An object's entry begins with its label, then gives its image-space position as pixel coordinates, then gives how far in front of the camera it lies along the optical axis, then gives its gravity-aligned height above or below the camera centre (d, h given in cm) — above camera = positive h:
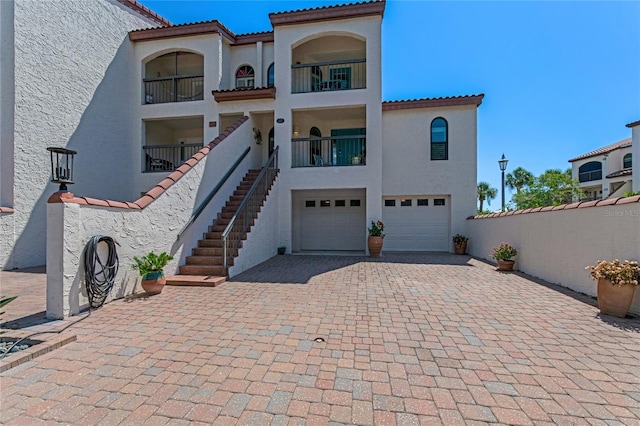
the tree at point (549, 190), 1483 +128
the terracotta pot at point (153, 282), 533 -131
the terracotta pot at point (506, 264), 783 -139
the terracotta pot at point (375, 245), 1014 -112
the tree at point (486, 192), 3922 +314
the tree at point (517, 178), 3684 +491
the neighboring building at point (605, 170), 2352 +425
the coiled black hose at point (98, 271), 437 -94
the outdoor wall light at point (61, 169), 429 +68
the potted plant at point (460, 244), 1143 -120
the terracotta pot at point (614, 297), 415 -123
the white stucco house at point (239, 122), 812 +358
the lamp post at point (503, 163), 1202 +219
